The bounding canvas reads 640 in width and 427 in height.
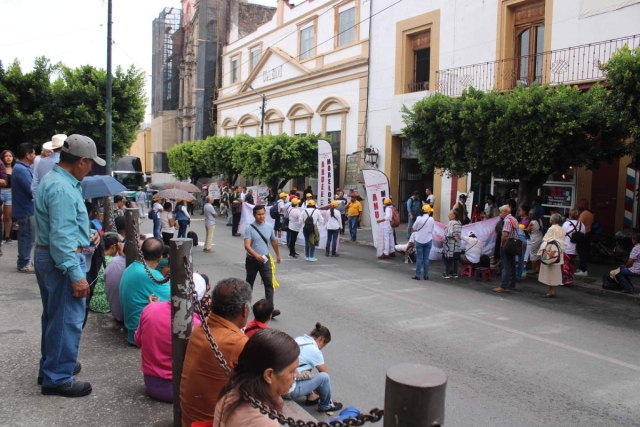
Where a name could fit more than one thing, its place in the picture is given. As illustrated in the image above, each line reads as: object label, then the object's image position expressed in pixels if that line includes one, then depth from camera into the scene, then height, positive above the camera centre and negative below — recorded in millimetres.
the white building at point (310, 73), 24703 +5952
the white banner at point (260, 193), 27439 -305
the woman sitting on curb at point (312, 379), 5051 -1743
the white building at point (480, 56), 14977 +4477
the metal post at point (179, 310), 3602 -828
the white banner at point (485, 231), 13523 -916
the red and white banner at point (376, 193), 16025 -70
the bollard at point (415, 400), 2135 -813
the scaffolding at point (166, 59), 56094 +13211
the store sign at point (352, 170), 24344 +885
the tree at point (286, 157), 24688 +1387
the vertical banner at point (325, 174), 21625 +602
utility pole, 16281 +1919
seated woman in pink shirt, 4523 -1401
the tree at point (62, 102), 16438 +2484
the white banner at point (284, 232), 17000 -1208
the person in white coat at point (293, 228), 15367 -1112
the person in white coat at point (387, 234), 15531 -1212
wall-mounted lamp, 23172 +1460
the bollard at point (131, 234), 6426 -606
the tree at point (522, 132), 11539 +1410
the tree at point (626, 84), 9789 +2066
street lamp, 30875 +4521
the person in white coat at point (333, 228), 15820 -1108
